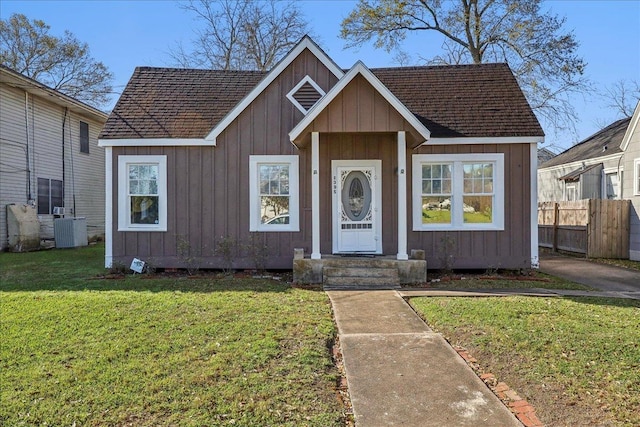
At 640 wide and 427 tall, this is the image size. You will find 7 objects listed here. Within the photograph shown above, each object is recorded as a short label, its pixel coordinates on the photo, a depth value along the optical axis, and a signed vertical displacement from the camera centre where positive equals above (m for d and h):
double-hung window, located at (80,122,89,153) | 18.86 +3.34
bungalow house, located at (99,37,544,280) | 9.83 +0.61
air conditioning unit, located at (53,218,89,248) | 15.59 -0.64
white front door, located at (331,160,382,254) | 9.94 +0.16
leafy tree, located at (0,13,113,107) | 25.19 +9.38
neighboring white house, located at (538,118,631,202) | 15.70 +1.73
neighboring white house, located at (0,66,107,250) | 14.41 +2.28
